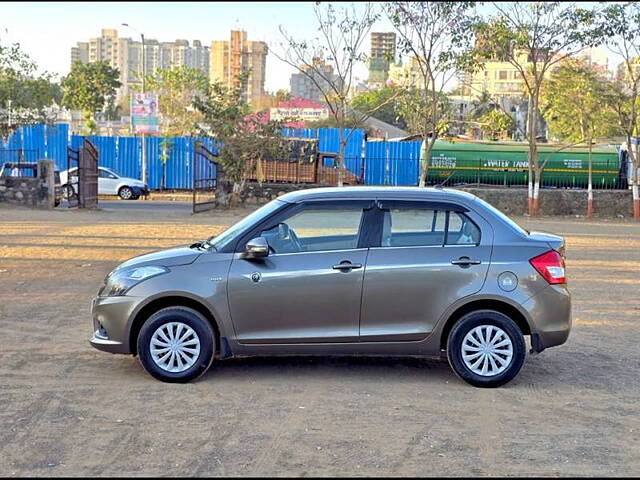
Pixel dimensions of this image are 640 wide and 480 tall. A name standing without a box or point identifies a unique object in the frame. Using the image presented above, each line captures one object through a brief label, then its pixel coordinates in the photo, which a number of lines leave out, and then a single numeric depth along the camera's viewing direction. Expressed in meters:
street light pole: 40.34
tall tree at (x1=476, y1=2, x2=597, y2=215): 27.03
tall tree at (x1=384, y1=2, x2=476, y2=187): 27.20
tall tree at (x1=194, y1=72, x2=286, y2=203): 27.03
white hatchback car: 35.81
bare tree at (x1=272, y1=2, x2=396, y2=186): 27.94
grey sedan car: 7.36
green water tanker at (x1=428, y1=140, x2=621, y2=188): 32.97
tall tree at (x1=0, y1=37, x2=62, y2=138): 29.55
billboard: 41.48
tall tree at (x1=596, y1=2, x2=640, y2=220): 27.03
